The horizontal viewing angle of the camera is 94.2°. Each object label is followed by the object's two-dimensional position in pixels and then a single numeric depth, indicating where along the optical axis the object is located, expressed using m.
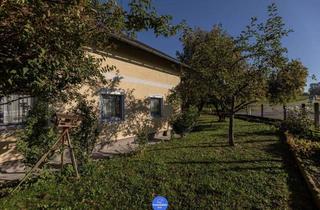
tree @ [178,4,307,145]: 5.16
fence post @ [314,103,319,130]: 6.93
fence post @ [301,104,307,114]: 7.13
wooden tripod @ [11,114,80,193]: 3.32
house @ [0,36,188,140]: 5.65
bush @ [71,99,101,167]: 3.83
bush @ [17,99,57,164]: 3.29
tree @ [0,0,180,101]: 1.73
